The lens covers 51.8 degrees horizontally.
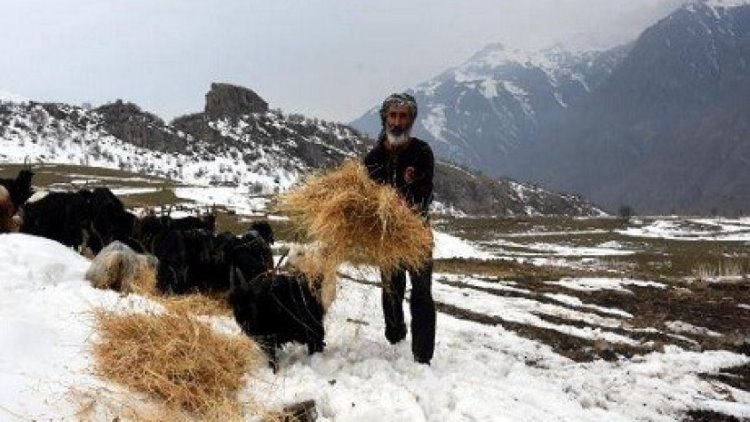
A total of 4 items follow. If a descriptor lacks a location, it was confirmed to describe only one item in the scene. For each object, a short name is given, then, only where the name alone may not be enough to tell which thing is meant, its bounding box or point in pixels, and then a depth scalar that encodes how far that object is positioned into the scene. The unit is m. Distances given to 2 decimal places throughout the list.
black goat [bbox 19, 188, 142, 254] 10.86
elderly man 8.12
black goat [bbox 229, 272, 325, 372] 7.43
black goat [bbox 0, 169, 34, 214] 11.70
